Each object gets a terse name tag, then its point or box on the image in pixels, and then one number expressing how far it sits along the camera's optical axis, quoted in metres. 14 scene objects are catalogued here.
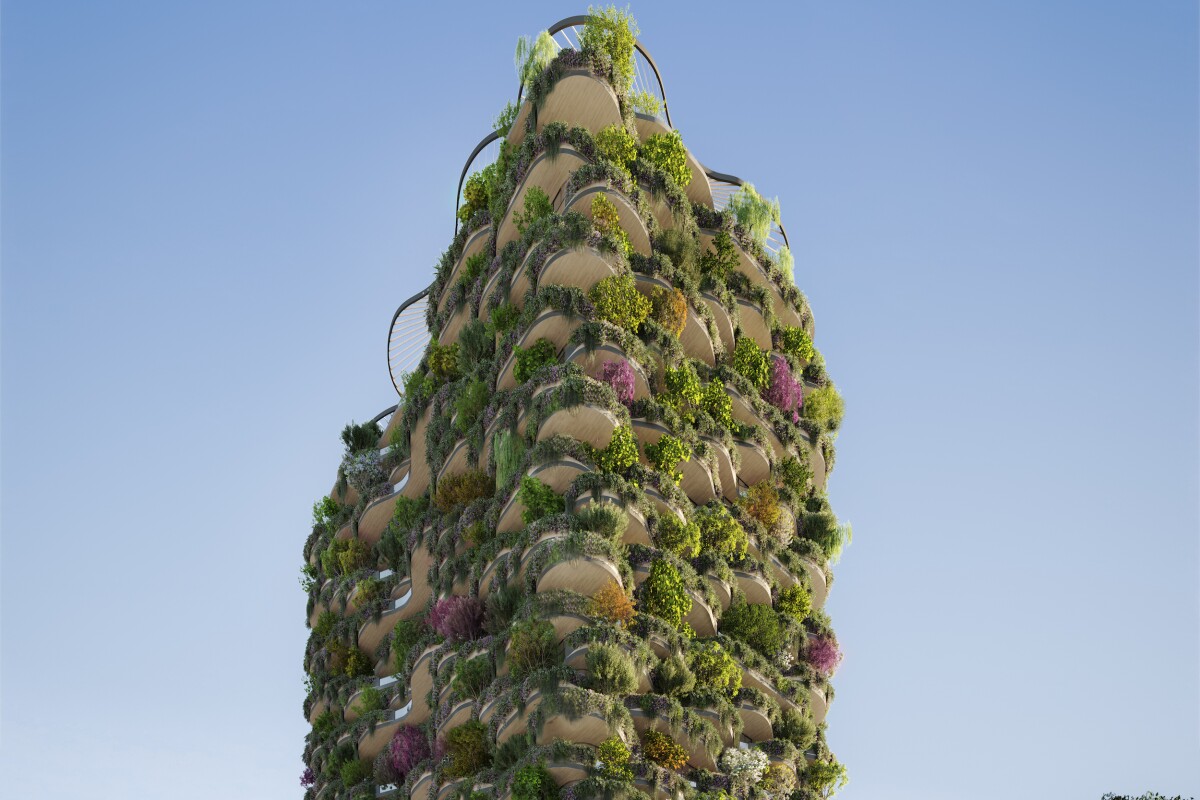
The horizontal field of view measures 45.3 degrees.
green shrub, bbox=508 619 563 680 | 40.84
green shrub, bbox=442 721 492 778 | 41.72
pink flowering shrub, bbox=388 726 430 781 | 48.84
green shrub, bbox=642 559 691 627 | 43.34
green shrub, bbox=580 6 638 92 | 53.72
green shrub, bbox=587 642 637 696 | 39.97
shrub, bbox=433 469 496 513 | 49.34
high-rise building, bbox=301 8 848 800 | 41.28
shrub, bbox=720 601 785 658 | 47.38
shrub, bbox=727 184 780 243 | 58.75
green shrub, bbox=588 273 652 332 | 47.91
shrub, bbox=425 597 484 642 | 45.22
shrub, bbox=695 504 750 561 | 47.38
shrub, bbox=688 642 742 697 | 43.28
